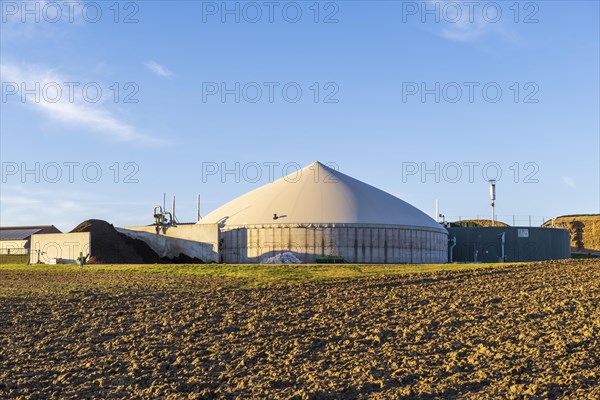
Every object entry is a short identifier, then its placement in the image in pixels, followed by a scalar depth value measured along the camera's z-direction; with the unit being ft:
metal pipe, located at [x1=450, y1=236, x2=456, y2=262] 233.55
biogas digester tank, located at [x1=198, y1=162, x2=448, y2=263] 195.62
